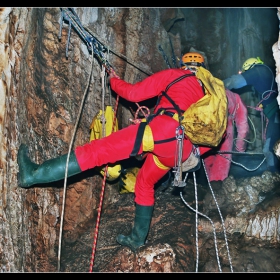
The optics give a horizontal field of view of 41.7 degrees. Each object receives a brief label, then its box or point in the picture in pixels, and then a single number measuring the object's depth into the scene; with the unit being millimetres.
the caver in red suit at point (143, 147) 3561
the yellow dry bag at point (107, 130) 4281
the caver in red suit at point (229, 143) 5406
